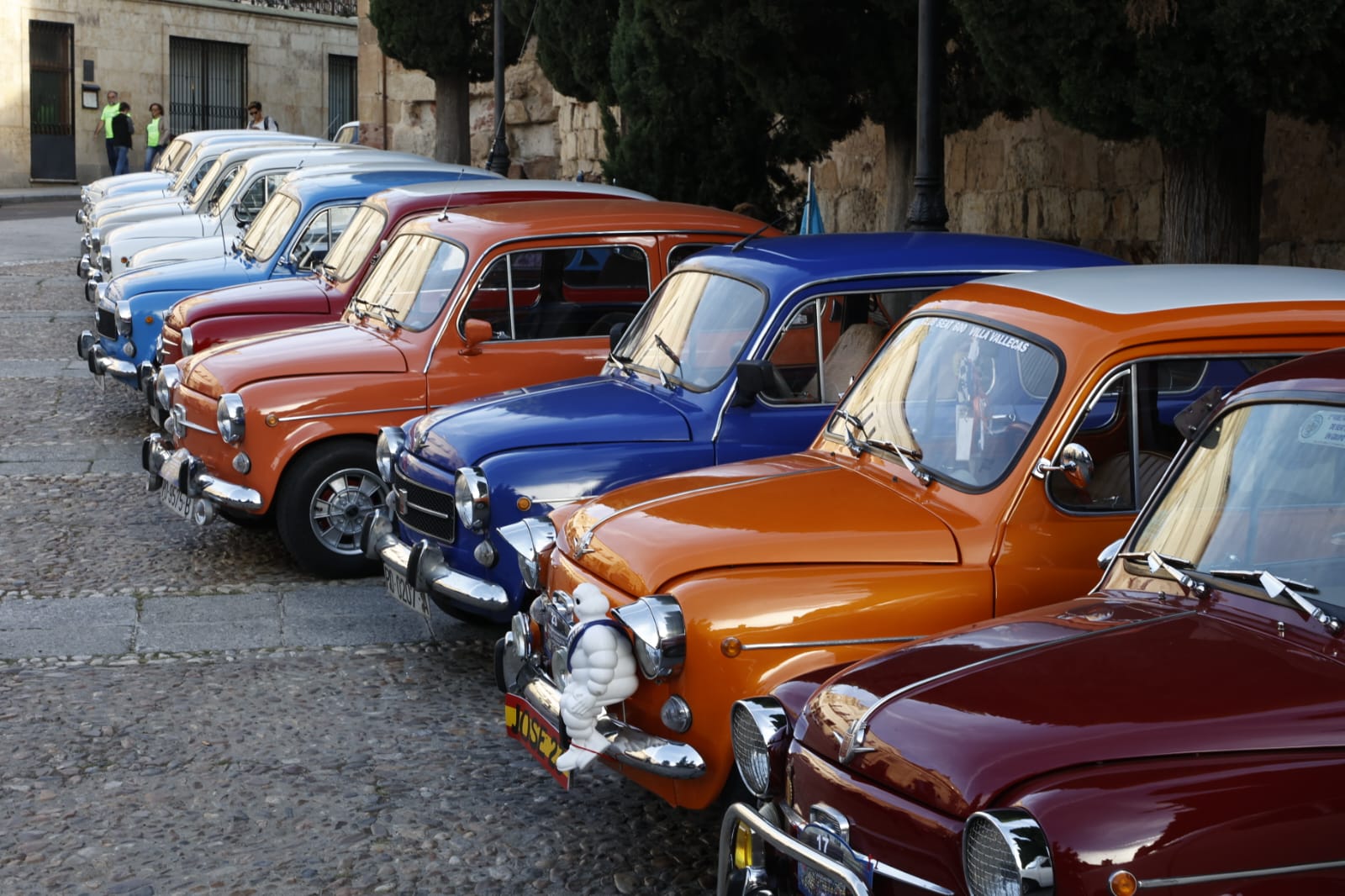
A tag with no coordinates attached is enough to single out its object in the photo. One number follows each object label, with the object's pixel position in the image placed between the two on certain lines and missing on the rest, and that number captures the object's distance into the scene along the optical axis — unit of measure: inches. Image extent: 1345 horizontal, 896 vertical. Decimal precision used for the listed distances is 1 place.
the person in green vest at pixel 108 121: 1397.6
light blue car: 421.1
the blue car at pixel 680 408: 225.6
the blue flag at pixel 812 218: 516.7
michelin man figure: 159.6
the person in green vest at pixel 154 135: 1321.4
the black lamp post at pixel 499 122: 719.1
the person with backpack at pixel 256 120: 1232.2
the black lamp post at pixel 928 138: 329.1
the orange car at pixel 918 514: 157.4
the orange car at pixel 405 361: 288.4
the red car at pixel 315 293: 358.3
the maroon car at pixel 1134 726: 101.3
